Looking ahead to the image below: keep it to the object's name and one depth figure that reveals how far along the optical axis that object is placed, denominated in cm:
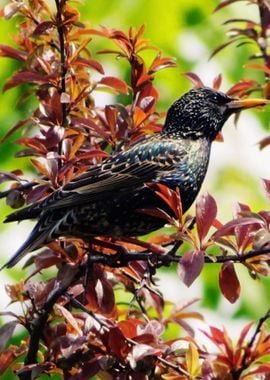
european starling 802
